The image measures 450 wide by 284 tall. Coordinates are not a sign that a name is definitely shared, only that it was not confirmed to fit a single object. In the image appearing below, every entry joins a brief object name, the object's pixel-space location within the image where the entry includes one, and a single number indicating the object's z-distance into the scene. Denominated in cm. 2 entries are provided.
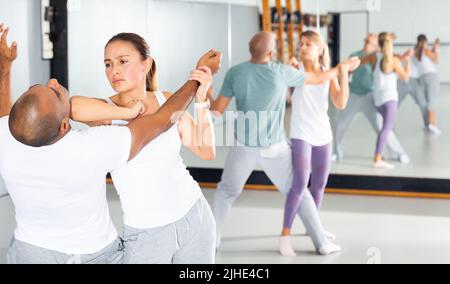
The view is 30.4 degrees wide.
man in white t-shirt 246
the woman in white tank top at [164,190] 265
